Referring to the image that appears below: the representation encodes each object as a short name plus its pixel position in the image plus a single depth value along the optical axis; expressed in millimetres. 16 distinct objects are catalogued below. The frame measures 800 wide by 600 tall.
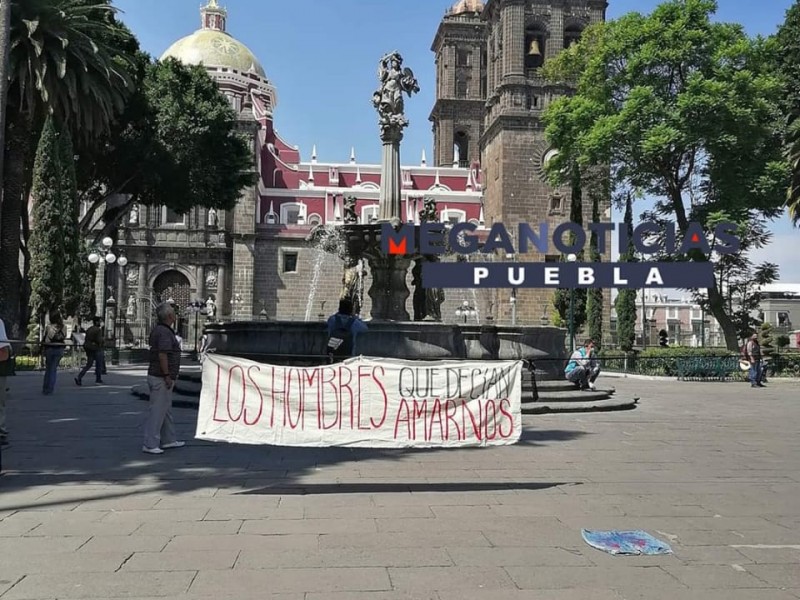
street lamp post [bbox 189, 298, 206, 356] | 48812
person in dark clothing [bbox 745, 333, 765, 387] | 21422
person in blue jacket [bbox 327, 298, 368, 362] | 10117
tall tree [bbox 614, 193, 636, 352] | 38781
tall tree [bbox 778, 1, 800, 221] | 29578
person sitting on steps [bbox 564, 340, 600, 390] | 15562
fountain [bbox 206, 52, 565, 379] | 13711
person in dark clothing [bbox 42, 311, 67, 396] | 14812
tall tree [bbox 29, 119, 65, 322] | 26562
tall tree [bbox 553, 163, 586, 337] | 39688
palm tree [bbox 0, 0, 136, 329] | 22406
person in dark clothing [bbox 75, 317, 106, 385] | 17188
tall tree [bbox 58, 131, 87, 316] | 27172
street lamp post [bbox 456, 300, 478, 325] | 45750
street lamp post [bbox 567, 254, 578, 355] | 26688
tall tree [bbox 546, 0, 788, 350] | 28609
